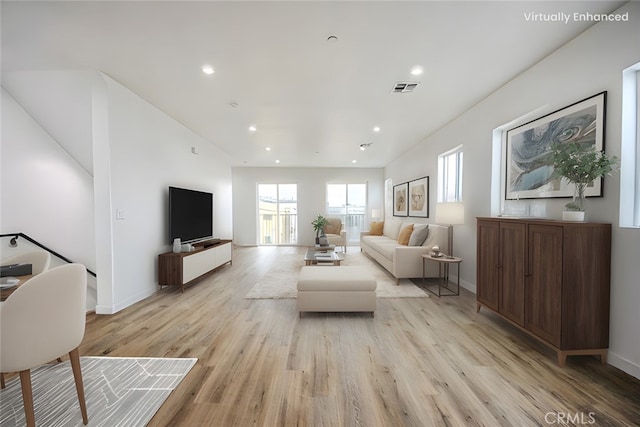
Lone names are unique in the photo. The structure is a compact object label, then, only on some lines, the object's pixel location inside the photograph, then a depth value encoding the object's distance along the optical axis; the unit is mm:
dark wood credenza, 1877
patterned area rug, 1457
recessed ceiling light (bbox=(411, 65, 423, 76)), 2549
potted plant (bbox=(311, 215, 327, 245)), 6684
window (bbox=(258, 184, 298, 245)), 8414
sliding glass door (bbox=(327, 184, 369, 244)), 8555
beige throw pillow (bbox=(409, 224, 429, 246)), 4332
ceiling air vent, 2875
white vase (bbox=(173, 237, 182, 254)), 3785
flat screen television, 3906
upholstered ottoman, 2799
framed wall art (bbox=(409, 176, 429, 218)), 5137
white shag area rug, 3553
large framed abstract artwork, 2012
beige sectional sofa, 3982
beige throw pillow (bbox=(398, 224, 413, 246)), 4682
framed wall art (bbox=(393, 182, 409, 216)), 6281
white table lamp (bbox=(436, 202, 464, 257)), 3524
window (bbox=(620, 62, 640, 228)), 1836
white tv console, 3607
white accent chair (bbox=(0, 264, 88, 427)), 1188
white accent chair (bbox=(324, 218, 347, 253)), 7578
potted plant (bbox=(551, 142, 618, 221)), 1809
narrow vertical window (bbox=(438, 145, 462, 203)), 4180
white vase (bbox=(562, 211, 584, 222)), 1946
